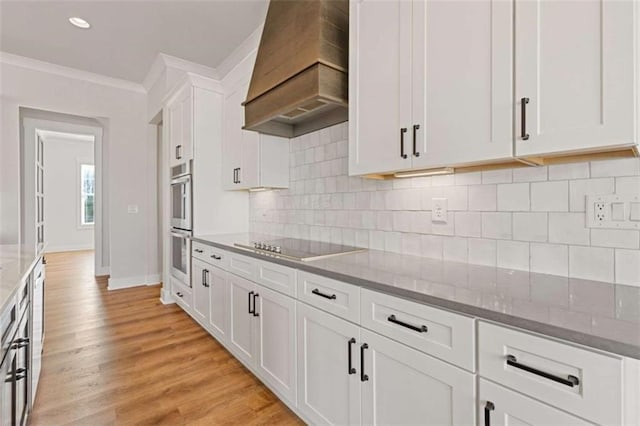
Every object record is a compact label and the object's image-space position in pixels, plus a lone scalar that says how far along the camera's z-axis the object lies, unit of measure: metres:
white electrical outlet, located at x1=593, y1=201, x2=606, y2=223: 1.12
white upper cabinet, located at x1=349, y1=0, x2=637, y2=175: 0.89
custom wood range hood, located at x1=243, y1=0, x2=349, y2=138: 1.73
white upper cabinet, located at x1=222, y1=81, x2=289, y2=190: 2.65
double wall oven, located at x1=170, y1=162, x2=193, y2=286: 3.14
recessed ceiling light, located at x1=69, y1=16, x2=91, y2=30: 3.02
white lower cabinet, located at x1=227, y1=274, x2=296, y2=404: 1.70
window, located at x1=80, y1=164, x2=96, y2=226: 8.25
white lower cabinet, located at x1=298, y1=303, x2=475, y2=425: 1.00
